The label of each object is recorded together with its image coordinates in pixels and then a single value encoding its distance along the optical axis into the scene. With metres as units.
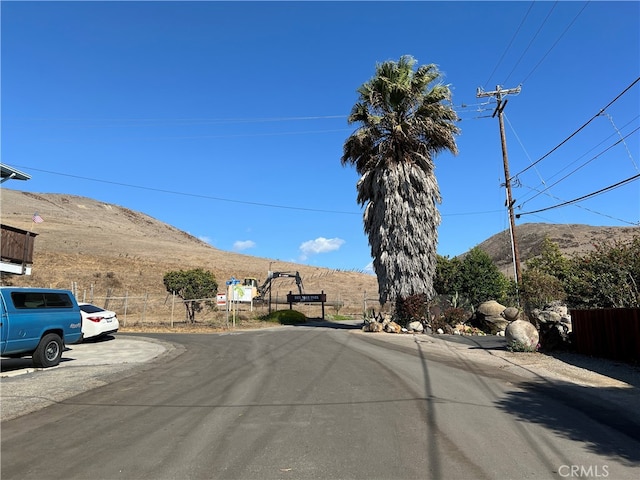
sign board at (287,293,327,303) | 34.99
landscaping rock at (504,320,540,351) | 14.67
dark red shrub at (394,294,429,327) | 23.70
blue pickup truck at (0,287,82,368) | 10.68
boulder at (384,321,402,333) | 23.25
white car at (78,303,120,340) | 18.20
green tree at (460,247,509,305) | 27.64
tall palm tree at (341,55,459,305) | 24.28
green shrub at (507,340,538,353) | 14.60
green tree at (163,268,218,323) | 34.91
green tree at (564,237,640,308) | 16.03
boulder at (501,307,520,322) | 21.86
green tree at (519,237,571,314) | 21.94
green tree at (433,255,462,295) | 27.88
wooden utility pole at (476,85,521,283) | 26.00
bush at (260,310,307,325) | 33.03
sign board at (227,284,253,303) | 30.23
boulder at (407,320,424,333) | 23.08
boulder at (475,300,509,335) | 23.03
